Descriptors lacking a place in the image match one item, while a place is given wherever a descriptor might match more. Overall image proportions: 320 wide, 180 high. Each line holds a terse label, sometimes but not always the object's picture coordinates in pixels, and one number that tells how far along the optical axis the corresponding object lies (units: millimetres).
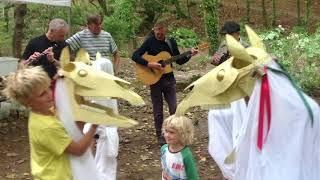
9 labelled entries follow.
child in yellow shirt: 3314
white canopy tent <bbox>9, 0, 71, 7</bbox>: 8055
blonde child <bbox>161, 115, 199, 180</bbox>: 4125
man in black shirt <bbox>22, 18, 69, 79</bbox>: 6258
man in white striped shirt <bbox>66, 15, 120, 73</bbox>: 6996
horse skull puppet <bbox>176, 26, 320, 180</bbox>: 3227
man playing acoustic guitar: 7430
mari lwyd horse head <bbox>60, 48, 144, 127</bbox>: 3383
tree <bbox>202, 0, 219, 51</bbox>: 13617
